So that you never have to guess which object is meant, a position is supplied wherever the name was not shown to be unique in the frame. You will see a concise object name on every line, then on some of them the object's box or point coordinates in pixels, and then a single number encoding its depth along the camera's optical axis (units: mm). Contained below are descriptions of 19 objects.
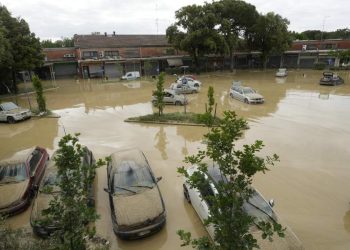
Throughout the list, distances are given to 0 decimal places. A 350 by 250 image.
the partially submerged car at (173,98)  24562
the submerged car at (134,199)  7766
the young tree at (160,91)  18366
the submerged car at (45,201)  7906
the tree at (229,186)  4266
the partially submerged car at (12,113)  20453
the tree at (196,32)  40531
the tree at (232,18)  42469
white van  44181
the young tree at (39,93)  20817
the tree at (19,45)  29172
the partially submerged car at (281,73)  42688
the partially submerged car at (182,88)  29062
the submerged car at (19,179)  9220
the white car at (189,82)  31547
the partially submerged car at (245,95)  24172
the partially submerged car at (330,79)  33312
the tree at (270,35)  43969
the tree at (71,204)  4922
